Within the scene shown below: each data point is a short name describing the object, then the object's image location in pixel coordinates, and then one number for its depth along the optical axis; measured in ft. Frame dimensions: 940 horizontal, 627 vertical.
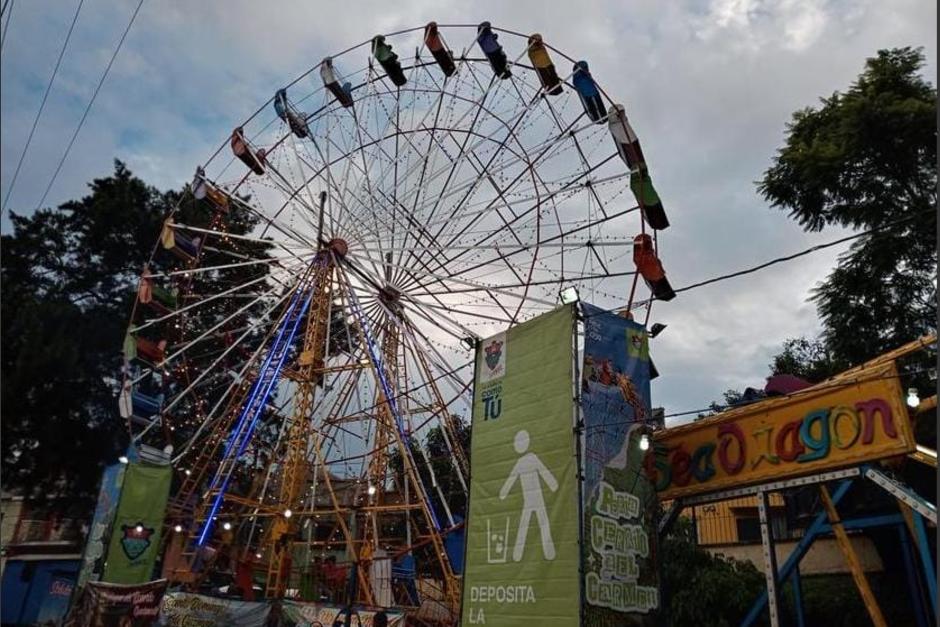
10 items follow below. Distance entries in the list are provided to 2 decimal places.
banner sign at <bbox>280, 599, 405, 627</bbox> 36.60
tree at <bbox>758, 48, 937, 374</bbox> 51.03
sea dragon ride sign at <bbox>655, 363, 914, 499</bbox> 26.76
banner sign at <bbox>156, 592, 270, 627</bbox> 41.96
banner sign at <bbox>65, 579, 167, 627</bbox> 39.60
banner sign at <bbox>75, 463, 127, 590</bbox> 40.09
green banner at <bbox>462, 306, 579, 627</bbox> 28.96
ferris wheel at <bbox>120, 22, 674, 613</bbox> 48.88
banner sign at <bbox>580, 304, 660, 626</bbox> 28.73
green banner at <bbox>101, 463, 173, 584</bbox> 43.14
